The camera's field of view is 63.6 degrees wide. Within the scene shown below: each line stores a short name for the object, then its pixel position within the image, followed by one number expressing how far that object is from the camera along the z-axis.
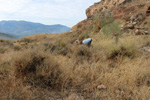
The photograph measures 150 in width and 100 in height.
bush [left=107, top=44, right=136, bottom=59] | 4.44
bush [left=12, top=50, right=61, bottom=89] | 2.69
